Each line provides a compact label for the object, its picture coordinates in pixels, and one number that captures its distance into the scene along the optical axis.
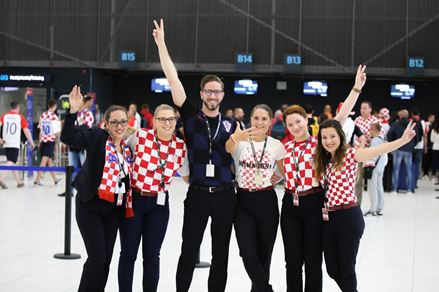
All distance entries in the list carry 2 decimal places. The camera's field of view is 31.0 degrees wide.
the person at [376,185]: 13.84
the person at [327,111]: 13.88
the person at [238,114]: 19.36
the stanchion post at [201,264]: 8.66
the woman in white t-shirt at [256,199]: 6.24
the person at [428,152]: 22.32
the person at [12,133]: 16.91
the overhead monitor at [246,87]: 26.47
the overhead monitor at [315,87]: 25.89
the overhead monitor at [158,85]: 26.66
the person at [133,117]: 17.33
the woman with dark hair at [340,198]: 6.10
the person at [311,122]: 14.52
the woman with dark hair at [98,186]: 6.03
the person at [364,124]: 12.95
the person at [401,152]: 18.41
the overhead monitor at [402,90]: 25.80
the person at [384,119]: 18.87
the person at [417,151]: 19.25
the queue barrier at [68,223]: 8.96
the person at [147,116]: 20.82
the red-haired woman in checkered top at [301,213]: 6.16
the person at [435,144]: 20.76
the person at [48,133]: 17.58
